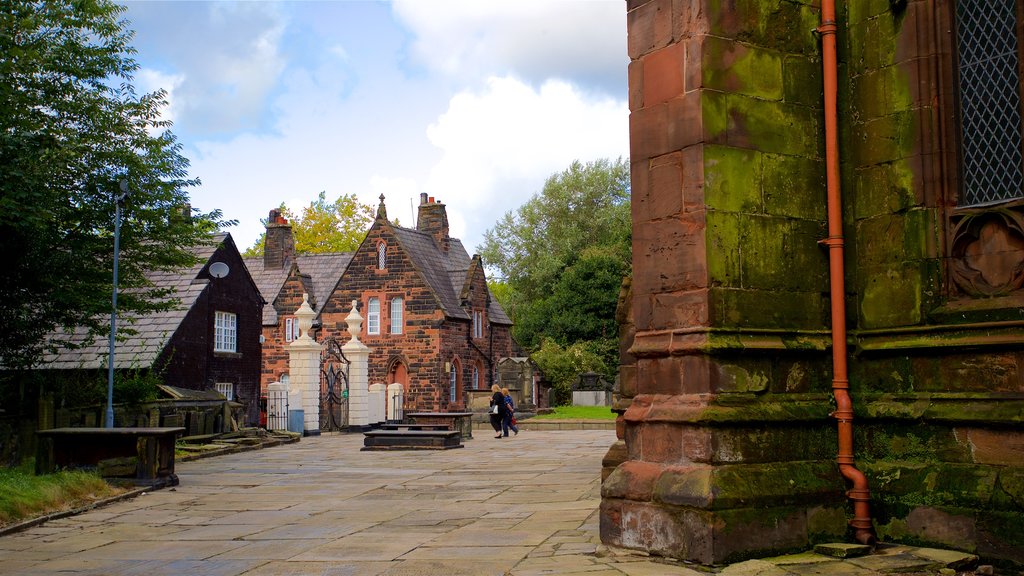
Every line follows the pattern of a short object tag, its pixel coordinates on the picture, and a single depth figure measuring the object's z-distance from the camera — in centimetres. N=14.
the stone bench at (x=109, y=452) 1331
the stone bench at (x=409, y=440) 2184
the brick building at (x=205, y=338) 2697
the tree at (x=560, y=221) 6231
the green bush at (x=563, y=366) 4834
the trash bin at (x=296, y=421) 2841
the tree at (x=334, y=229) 6328
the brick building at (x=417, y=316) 4484
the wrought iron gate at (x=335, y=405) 3142
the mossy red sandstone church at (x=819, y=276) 690
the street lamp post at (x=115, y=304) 1691
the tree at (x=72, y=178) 1609
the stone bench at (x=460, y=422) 2664
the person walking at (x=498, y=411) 2669
